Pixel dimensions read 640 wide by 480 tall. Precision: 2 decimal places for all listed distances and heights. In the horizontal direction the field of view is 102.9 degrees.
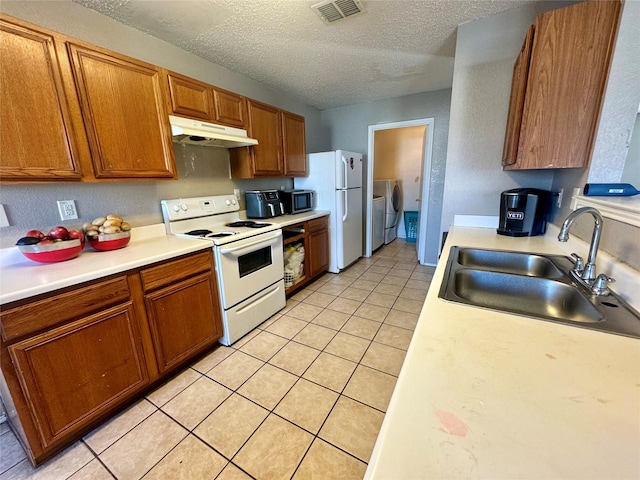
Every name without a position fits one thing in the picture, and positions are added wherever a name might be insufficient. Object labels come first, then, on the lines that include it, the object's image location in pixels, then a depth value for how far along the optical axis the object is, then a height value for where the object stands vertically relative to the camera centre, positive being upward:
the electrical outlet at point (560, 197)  1.62 -0.14
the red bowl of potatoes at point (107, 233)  1.50 -0.28
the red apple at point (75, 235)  1.39 -0.26
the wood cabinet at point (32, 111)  1.16 +0.36
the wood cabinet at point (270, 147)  2.45 +0.36
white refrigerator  3.12 -0.16
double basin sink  0.76 -0.44
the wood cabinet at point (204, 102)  1.80 +0.62
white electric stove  1.87 -0.57
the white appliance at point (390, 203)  4.74 -0.46
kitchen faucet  0.86 -0.34
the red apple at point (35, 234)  1.31 -0.23
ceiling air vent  1.60 +1.09
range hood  1.76 +0.36
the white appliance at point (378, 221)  4.14 -0.70
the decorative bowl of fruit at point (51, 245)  1.26 -0.29
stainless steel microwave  2.87 -0.22
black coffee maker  1.67 -0.24
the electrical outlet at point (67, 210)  1.50 -0.13
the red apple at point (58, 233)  1.34 -0.24
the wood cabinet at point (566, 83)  1.19 +0.44
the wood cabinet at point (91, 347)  1.06 -0.78
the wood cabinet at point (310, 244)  2.71 -0.71
